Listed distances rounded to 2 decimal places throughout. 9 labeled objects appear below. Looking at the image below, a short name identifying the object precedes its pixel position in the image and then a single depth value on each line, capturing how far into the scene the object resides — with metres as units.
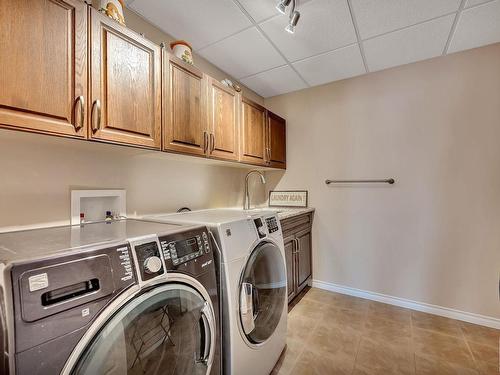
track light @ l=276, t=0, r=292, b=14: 1.40
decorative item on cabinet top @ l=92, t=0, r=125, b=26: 1.22
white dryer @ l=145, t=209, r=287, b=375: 1.16
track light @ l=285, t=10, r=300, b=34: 1.46
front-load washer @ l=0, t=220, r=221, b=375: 0.56
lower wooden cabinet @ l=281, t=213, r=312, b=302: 2.20
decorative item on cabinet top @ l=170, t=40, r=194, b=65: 1.63
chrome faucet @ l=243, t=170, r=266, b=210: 2.60
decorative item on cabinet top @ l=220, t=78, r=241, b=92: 2.05
